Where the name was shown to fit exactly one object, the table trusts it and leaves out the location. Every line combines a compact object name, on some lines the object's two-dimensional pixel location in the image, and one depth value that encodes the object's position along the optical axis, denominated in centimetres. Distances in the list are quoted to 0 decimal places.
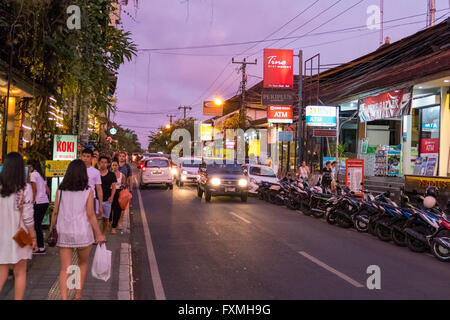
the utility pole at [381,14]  2695
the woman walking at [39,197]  744
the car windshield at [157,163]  2439
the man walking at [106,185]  962
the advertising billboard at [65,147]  995
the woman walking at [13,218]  476
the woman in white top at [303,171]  2249
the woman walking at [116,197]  1089
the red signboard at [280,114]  3059
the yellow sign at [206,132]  7412
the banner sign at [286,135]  2688
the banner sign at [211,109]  5809
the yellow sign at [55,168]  949
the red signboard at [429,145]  1869
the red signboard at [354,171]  1672
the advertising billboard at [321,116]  2442
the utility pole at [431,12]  2639
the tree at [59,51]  774
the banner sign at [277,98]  2876
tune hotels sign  2778
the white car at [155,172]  2430
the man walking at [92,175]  750
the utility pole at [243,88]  3862
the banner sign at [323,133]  2353
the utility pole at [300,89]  2581
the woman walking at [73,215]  514
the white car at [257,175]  2119
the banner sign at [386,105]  1872
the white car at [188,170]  2658
